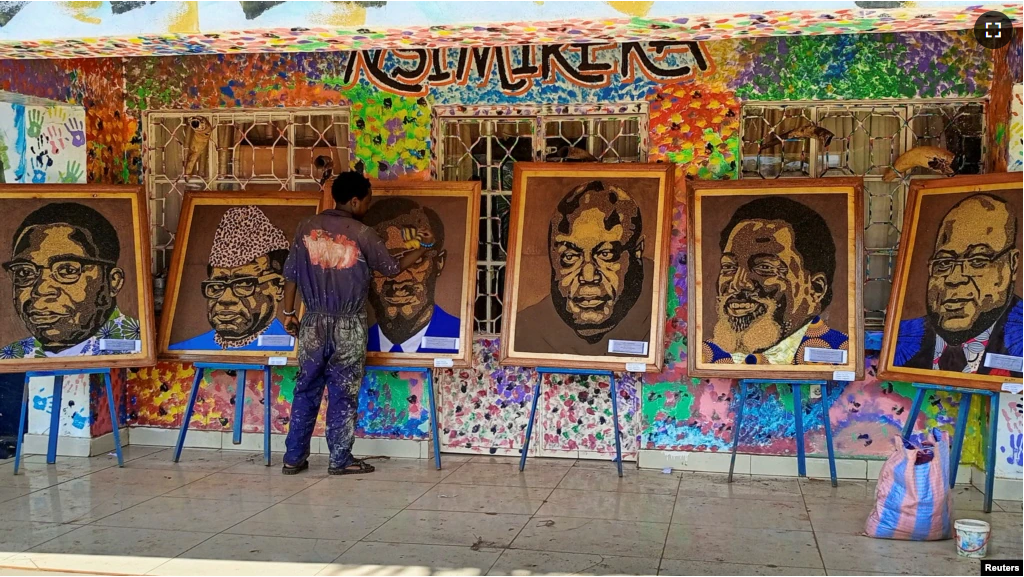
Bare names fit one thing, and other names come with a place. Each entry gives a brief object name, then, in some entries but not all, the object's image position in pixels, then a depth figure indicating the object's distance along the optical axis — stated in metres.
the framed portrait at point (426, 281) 6.16
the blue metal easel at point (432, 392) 6.18
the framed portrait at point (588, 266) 5.95
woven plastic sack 4.58
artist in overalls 5.91
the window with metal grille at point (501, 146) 6.40
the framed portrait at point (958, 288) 5.24
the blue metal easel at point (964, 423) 5.19
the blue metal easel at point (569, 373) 5.93
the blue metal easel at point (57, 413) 6.11
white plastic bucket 4.35
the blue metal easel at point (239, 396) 6.34
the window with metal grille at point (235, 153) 6.74
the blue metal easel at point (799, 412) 5.75
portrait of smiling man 5.80
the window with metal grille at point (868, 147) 6.05
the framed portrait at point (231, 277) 6.41
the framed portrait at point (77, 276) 6.21
